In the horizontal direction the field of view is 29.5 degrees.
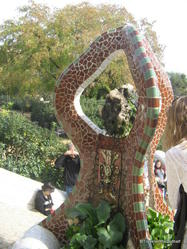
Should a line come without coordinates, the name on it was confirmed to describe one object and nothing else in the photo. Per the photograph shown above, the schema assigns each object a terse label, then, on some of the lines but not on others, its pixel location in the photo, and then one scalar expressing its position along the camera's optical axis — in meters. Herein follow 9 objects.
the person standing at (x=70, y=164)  6.39
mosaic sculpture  3.30
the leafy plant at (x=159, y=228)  3.60
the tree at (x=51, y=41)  15.69
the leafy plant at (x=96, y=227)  3.51
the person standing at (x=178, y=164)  2.26
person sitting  6.43
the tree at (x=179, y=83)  32.34
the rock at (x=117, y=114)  3.69
